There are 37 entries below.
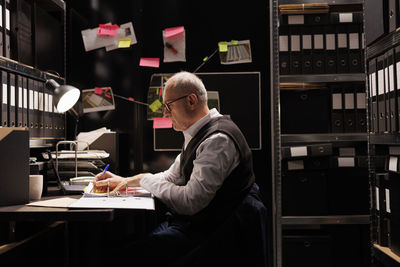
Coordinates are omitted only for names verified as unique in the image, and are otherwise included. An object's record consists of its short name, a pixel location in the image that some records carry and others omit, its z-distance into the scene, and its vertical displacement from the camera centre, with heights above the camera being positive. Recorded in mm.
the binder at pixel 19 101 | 2118 +204
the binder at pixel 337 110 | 2691 +172
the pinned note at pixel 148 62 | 3014 +566
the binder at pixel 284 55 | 2705 +543
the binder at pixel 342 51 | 2688 +560
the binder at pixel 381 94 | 1912 +195
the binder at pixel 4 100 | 1967 +199
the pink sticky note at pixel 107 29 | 3014 +814
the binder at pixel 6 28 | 2004 +563
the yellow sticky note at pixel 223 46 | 2986 +671
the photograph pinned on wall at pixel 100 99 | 3018 +300
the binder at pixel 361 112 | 2688 +156
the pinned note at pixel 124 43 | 2992 +704
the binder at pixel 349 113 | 2693 +151
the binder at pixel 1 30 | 1964 +537
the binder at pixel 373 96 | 2010 +200
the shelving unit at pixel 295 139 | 2646 -18
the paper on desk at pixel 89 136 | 2750 +22
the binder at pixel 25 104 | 2180 +195
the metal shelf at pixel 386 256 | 1766 -548
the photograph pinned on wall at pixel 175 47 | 3018 +675
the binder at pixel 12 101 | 2039 +199
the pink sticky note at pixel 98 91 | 3014 +357
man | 1509 -188
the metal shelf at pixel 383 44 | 1783 +434
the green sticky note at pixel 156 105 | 3008 +247
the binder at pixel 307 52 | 2697 +556
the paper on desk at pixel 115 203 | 1310 -217
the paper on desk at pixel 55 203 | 1383 -222
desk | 1271 -417
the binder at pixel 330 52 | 2689 +555
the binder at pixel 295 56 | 2703 +535
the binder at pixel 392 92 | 1789 +191
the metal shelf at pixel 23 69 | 1983 +382
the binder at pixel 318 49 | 2692 +576
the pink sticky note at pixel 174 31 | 3000 +791
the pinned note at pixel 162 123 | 3014 +113
